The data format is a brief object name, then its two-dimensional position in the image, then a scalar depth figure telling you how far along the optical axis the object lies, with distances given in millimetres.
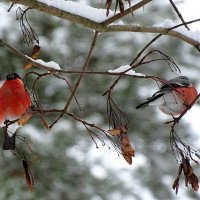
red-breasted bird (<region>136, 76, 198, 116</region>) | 6244
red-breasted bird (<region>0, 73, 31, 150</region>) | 6070
